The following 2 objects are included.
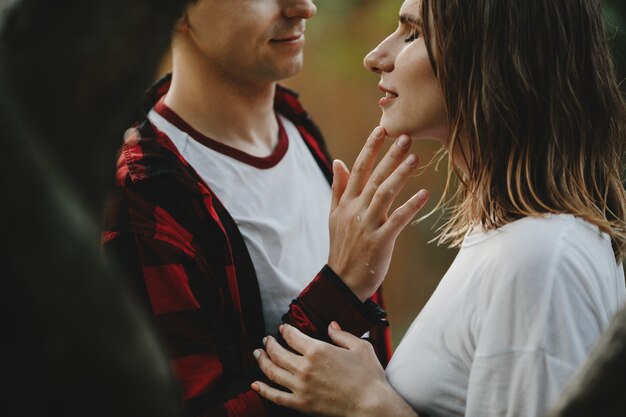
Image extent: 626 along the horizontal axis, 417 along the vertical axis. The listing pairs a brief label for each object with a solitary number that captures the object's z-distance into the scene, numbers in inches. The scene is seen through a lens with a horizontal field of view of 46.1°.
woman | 47.1
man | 63.1
